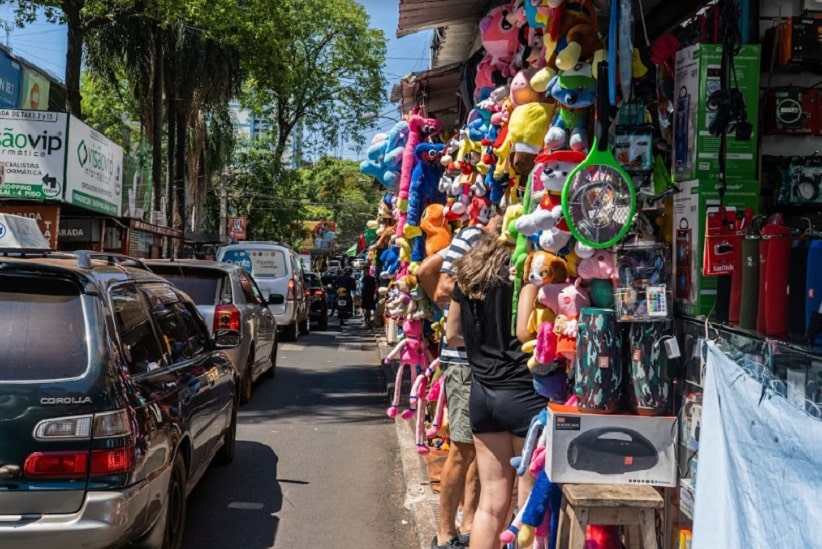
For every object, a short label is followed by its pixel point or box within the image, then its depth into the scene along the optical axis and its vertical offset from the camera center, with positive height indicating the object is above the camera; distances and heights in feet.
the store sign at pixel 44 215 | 50.83 +3.10
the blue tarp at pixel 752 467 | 7.89 -1.79
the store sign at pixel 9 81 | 61.26 +13.71
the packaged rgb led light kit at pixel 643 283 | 11.53 +0.13
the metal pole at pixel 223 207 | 126.33 +10.26
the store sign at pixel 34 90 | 65.57 +14.26
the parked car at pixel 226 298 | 32.53 -1.01
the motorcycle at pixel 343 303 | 87.86 -2.52
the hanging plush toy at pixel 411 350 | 24.31 -1.99
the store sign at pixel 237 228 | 135.64 +7.59
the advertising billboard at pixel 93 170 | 52.42 +6.74
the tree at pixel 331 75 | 124.98 +31.61
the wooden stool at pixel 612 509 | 11.19 -2.97
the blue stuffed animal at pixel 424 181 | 24.03 +3.00
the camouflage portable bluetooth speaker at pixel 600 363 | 11.89 -1.03
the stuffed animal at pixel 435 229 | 22.54 +1.50
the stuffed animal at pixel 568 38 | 13.33 +4.14
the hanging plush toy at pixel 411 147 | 24.95 +4.05
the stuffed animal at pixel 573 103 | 13.28 +3.01
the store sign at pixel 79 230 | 58.08 +2.62
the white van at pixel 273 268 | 61.72 +0.56
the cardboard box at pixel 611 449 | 11.78 -2.24
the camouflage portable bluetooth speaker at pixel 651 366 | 11.70 -1.03
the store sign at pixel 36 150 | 50.88 +7.07
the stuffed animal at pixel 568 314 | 12.59 -0.37
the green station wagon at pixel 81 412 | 12.20 -2.24
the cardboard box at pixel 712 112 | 11.59 +2.58
